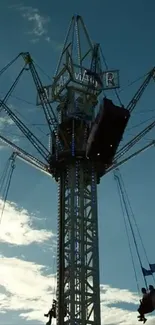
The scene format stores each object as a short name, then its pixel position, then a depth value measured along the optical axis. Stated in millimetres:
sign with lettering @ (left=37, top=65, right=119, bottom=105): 66750
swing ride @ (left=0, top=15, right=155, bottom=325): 47531
